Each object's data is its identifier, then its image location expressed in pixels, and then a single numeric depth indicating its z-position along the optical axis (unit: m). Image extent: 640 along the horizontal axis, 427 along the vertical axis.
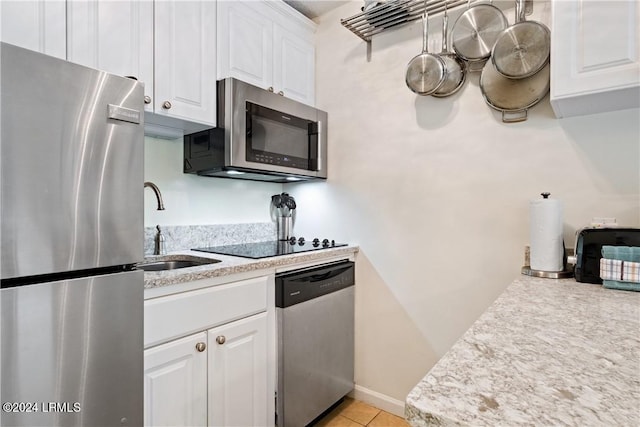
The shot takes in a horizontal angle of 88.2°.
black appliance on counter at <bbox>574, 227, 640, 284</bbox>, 1.19
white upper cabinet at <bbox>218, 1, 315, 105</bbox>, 1.74
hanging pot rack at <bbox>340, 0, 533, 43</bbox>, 1.77
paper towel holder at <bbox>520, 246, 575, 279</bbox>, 1.31
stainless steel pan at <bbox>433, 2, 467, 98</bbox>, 1.73
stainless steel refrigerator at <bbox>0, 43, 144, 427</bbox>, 0.84
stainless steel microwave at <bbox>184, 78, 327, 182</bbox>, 1.70
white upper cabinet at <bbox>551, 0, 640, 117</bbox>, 1.09
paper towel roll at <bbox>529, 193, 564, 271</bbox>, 1.32
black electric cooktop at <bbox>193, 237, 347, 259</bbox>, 1.73
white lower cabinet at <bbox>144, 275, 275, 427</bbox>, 1.18
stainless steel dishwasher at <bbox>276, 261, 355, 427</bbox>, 1.61
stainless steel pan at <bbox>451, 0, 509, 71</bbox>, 1.59
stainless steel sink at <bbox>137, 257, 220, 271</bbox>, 1.65
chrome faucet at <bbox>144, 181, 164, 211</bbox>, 1.51
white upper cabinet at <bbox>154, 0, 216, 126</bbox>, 1.46
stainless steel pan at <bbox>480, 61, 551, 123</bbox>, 1.49
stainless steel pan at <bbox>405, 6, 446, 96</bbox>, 1.73
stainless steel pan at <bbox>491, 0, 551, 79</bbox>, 1.41
